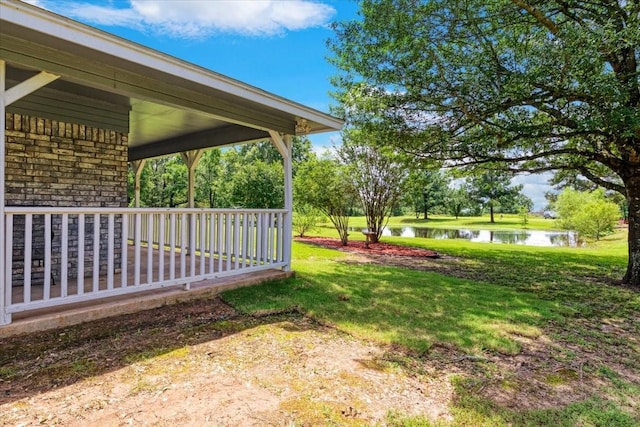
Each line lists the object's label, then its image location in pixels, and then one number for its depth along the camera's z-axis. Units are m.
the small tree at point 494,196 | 41.33
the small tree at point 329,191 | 12.05
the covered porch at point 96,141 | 3.19
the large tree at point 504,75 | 5.18
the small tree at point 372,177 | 12.09
